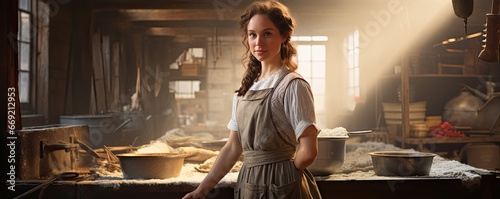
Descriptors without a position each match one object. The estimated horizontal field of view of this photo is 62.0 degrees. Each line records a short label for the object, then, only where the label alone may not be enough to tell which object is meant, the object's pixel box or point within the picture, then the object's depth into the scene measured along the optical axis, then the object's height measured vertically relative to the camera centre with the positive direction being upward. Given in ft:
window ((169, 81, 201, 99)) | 43.39 +1.41
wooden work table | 9.19 -1.96
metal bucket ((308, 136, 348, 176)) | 9.39 -1.21
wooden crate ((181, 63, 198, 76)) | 40.90 +3.24
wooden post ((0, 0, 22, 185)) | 8.95 +0.49
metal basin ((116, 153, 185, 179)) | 9.41 -1.43
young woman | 5.37 -0.22
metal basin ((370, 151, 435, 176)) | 9.60 -1.45
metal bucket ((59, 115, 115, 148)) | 14.92 -0.72
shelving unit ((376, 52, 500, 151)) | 21.16 +0.49
